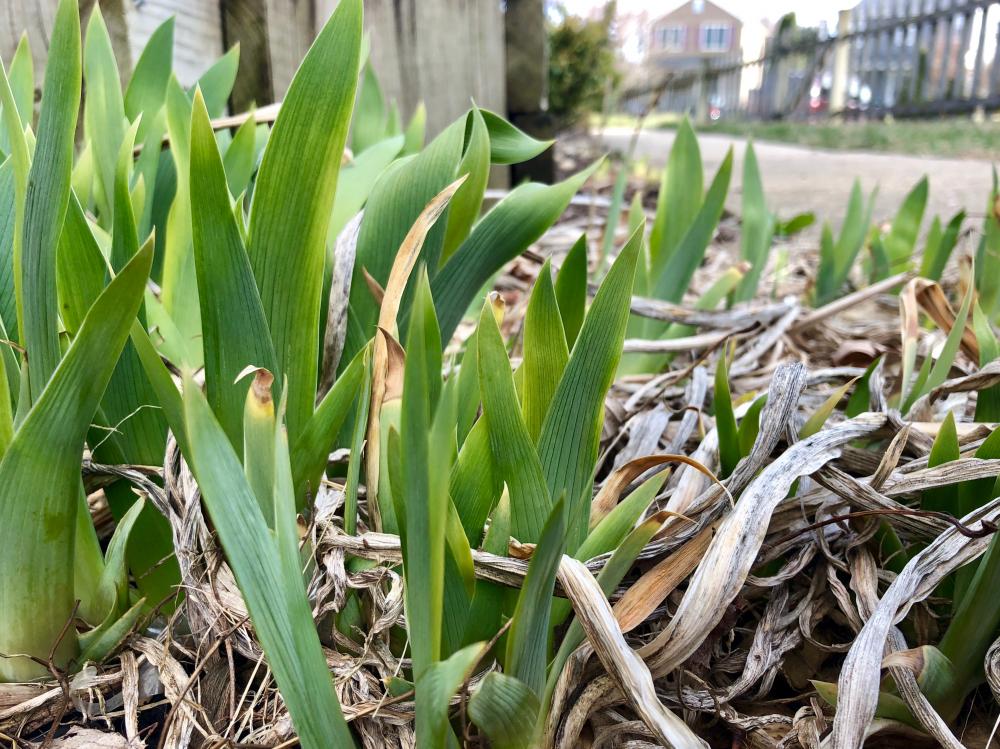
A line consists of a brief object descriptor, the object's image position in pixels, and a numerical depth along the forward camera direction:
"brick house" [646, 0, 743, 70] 54.56
